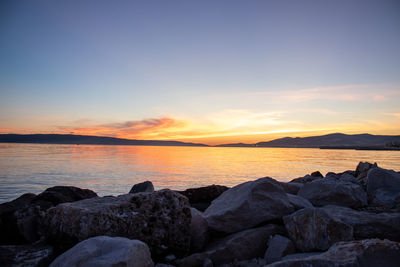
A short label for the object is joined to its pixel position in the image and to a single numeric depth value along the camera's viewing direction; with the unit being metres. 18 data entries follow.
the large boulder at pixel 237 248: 3.97
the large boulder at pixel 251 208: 4.65
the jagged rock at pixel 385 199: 6.06
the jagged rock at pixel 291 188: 7.32
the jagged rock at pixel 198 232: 4.59
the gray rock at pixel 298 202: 5.11
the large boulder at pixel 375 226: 3.92
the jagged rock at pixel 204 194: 7.35
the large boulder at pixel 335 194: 5.96
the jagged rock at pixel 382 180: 7.05
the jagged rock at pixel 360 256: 2.27
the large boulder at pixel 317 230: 3.56
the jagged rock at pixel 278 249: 3.78
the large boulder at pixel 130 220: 3.75
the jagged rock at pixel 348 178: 9.98
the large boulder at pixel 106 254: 2.62
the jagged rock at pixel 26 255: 3.45
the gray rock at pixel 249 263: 3.76
